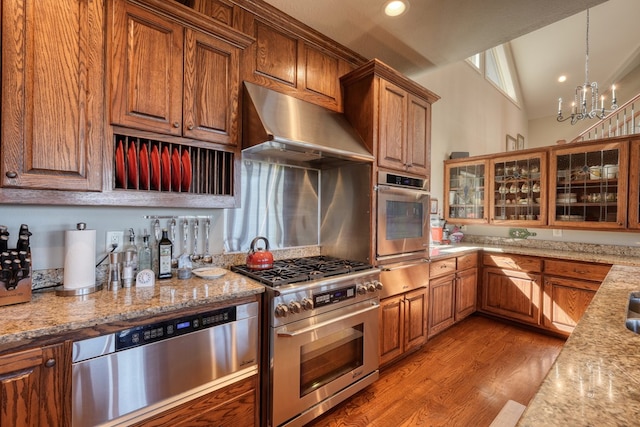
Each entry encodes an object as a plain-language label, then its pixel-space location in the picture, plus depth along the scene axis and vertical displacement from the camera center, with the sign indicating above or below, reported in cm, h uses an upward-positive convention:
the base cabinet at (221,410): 130 -97
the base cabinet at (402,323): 235 -97
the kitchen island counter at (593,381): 58 -41
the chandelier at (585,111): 396 +149
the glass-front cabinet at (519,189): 351 +31
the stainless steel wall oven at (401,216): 235 -3
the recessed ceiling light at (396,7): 198 +144
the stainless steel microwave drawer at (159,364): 113 -69
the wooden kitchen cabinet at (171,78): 146 +74
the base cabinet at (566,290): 288 -80
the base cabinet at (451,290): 294 -87
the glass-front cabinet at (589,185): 299 +31
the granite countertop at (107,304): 105 -42
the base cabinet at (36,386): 98 -63
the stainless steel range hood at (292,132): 181 +54
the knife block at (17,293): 123 -36
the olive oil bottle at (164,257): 175 -29
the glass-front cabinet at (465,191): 403 +32
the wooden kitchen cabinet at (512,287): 323 -87
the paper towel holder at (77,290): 139 -39
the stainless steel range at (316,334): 163 -78
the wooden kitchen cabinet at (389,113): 232 +85
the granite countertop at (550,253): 286 -45
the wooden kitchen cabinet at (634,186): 288 +28
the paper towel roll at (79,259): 141 -24
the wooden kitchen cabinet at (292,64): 203 +115
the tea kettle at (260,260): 197 -33
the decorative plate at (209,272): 174 -38
